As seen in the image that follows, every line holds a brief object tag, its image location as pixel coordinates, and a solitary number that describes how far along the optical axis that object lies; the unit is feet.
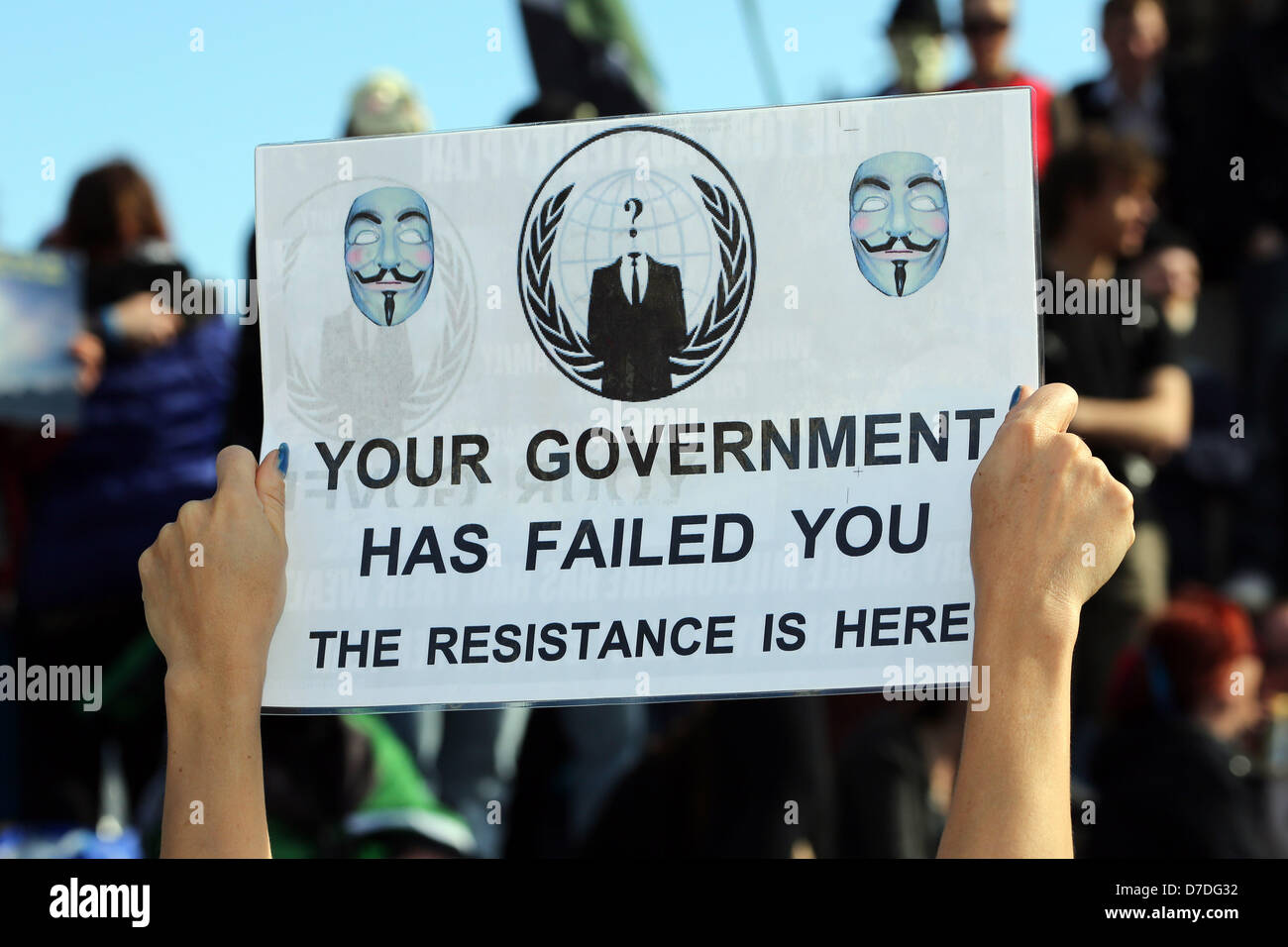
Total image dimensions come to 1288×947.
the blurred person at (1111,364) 12.91
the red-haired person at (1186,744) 11.00
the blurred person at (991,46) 14.96
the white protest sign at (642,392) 7.29
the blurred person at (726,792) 11.08
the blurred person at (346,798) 11.19
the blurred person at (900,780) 11.75
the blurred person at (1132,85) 15.93
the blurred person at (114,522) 12.71
